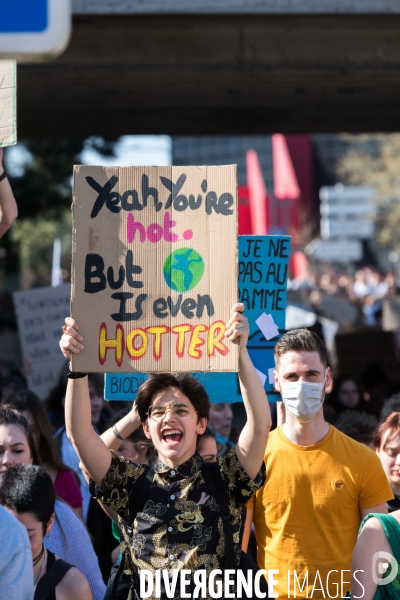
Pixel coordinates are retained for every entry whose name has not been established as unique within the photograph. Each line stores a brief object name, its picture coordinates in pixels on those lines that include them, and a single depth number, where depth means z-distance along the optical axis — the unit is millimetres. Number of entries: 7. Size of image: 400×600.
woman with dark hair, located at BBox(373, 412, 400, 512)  8891
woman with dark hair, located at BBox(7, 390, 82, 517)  10250
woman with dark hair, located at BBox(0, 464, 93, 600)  7043
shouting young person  6895
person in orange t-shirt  8008
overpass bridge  17562
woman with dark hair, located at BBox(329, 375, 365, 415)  16516
